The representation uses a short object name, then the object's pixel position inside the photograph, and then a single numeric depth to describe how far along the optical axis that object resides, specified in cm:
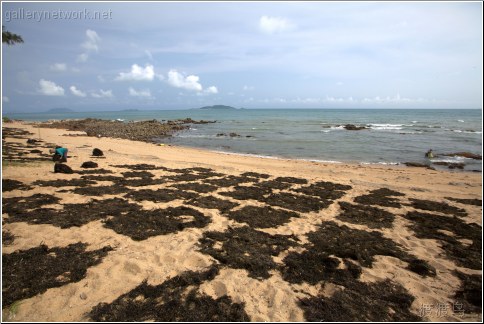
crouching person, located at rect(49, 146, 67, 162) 1303
